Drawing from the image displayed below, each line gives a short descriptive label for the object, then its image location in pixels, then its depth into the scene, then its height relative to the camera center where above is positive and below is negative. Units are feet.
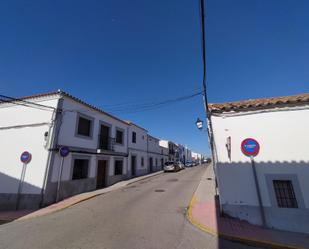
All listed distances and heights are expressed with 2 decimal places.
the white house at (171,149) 122.16 +16.00
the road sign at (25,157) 29.60 +2.65
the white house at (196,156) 268.11 +20.73
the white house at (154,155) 82.20 +7.67
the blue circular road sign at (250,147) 18.72 +2.24
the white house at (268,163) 16.89 +0.37
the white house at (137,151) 62.08 +7.52
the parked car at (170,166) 83.56 +1.04
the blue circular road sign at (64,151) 30.25 +3.70
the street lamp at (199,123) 29.89 +8.01
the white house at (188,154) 209.67 +18.50
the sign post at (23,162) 29.20 +1.77
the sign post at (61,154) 30.25 +3.11
